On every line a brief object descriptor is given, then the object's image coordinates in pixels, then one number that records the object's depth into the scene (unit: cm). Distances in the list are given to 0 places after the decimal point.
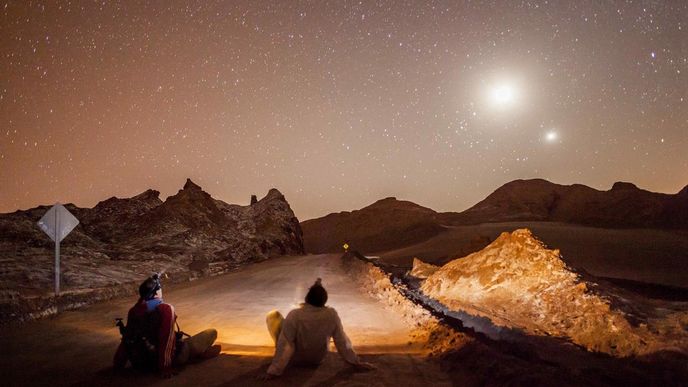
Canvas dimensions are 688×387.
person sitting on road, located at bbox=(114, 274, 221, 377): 571
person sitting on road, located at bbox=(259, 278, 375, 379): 552
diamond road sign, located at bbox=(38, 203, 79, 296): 1347
